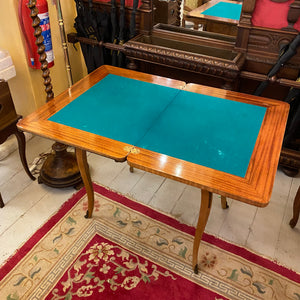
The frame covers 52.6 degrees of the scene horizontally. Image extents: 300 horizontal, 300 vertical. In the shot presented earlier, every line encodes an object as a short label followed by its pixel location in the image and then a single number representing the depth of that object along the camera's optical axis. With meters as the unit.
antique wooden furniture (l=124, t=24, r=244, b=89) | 2.16
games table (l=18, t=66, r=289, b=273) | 1.31
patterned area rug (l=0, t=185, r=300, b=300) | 1.68
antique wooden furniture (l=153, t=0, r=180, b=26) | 2.54
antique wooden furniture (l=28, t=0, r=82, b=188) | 2.24
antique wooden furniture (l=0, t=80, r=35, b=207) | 1.98
